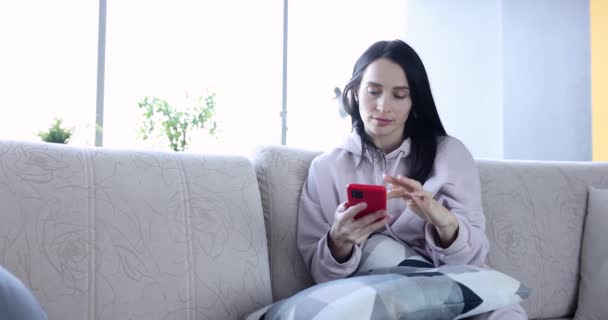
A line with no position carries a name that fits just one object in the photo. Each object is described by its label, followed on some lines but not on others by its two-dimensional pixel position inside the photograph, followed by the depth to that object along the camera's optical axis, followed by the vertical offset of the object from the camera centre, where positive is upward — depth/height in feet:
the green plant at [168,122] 12.88 +1.16
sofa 3.69 -0.45
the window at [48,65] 11.73 +2.24
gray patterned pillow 3.27 -0.74
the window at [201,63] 12.89 +2.72
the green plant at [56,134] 9.63 +0.61
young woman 4.33 +0.01
